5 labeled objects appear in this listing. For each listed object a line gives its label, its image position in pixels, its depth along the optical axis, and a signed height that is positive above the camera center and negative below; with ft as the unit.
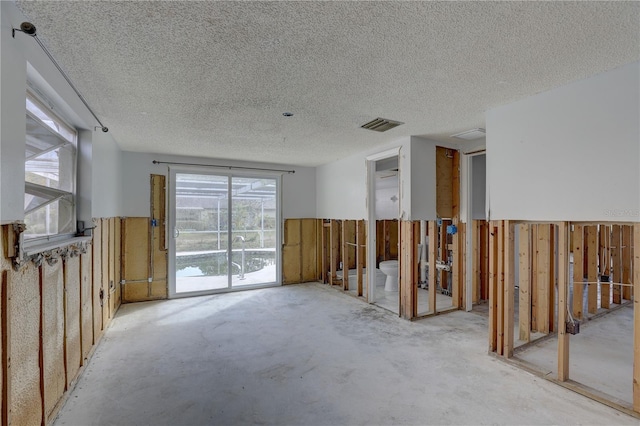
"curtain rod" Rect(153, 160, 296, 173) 16.39 +2.78
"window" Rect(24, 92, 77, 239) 6.45 +0.99
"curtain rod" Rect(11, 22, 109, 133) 4.99 +3.24
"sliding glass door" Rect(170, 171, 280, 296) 16.99 -1.08
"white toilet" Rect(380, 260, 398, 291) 17.94 -3.56
